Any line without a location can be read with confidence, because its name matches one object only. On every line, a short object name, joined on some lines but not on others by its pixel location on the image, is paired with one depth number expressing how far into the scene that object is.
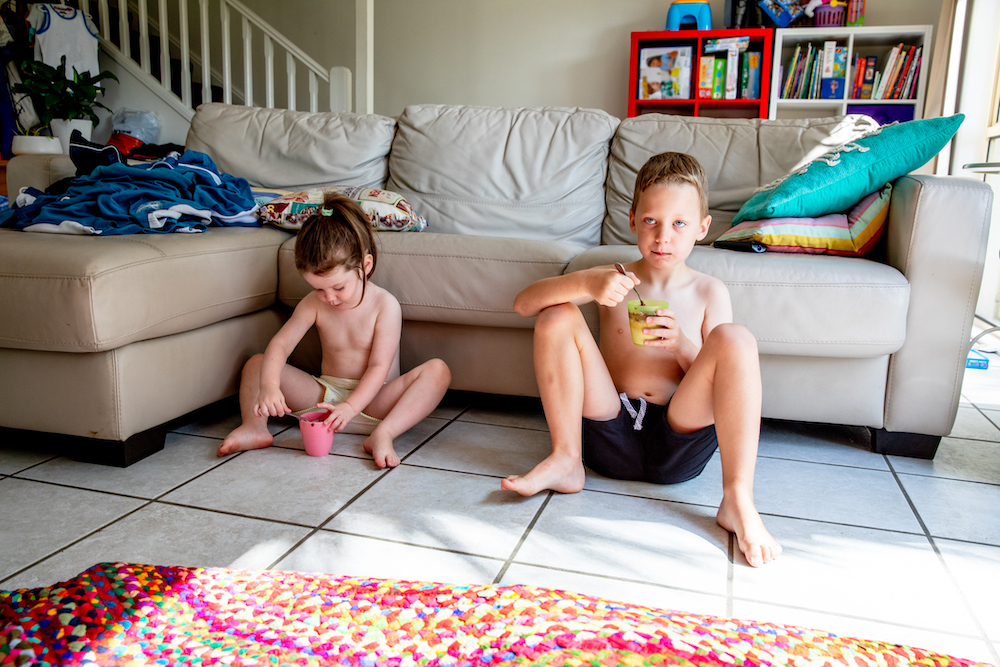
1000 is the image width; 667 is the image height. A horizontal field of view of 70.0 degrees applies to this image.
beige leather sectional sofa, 1.45
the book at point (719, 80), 4.08
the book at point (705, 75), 4.08
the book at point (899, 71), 3.88
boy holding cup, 1.25
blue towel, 1.75
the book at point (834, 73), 3.98
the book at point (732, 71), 4.04
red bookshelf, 4.02
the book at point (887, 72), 3.89
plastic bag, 4.00
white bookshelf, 3.84
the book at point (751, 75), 4.05
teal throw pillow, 1.73
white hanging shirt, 3.82
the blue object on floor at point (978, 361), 2.66
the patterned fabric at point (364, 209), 2.08
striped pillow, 1.76
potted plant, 3.75
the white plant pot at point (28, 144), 3.58
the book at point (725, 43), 4.01
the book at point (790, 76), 4.04
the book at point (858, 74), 3.97
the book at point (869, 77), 3.97
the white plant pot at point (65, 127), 3.91
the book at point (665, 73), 4.13
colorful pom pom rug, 0.79
